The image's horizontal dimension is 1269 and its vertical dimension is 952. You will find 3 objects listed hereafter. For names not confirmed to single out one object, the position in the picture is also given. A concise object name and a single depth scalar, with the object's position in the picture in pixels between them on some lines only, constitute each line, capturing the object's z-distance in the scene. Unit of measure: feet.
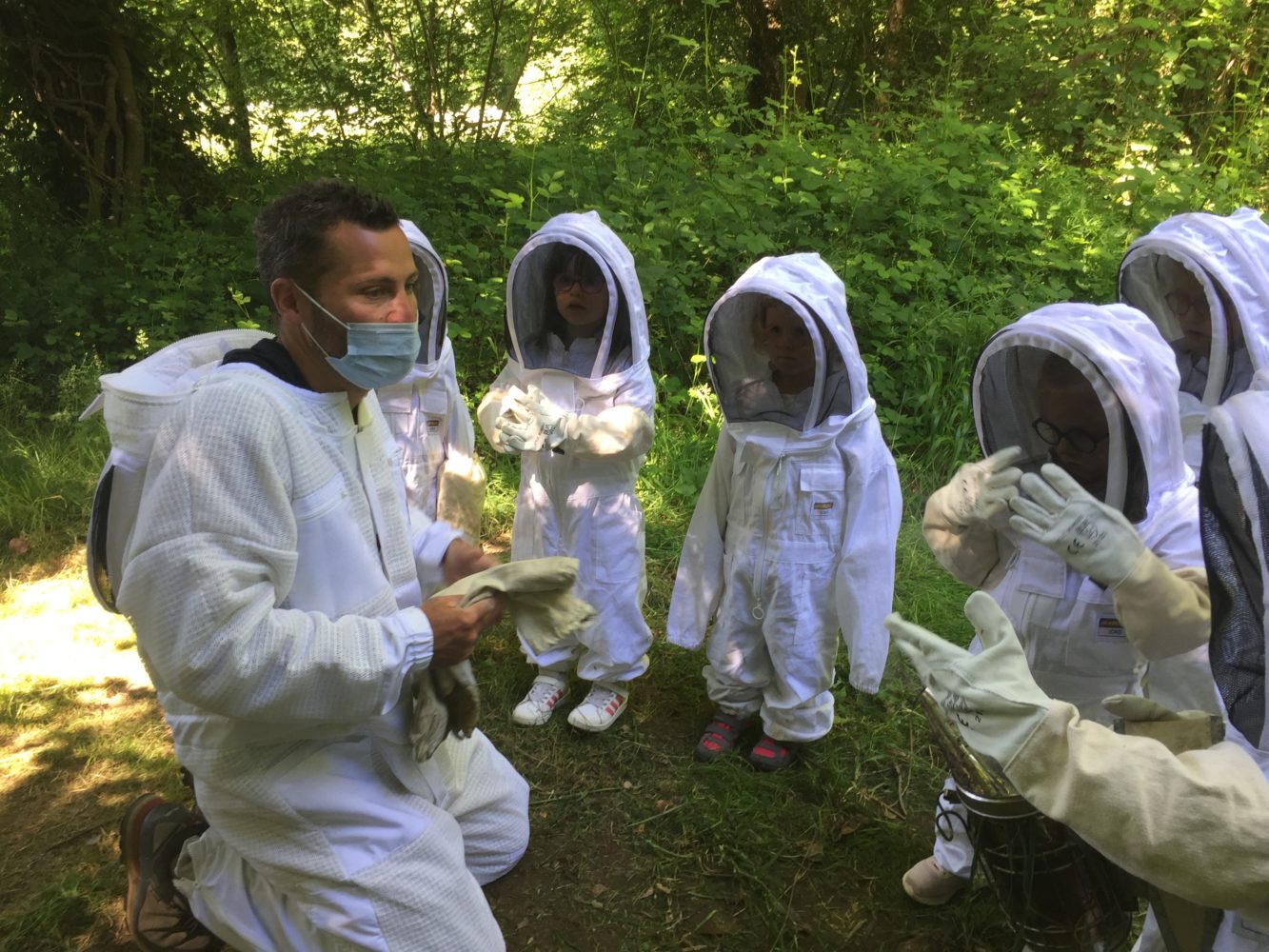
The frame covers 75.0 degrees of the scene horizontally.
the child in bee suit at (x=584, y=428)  11.32
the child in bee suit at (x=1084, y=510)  6.95
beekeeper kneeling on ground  6.05
